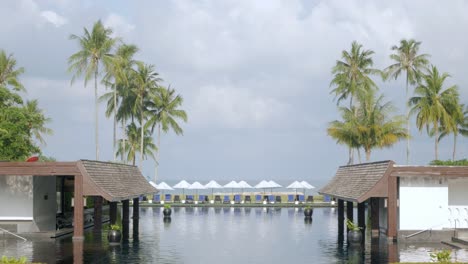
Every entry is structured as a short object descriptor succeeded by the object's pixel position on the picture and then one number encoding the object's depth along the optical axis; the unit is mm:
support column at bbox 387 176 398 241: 32438
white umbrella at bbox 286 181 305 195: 71344
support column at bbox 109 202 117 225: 38938
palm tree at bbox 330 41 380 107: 66375
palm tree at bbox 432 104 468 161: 61406
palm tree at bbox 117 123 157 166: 80375
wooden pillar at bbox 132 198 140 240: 43356
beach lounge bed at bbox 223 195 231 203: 69250
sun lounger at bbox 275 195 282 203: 69500
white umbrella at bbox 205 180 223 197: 72888
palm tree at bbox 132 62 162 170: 70300
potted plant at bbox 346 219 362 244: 32656
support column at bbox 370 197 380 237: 36562
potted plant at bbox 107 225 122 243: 32406
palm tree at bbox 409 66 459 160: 59438
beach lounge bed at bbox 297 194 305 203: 70750
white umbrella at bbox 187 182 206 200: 73375
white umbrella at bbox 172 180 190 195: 72581
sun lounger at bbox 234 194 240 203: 69375
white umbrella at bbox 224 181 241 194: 73812
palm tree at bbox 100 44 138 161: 63597
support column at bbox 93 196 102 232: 37491
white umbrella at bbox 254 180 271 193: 73688
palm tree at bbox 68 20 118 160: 56156
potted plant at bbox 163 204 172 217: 51375
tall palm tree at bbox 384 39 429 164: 62656
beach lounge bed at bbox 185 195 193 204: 68950
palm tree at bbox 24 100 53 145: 70256
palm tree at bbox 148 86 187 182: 74656
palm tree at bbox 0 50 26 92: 56469
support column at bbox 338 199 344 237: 41531
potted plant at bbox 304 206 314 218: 50844
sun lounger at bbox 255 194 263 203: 71125
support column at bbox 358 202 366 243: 38594
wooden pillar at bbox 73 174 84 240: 32594
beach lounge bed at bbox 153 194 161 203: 71650
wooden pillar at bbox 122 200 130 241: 42134
